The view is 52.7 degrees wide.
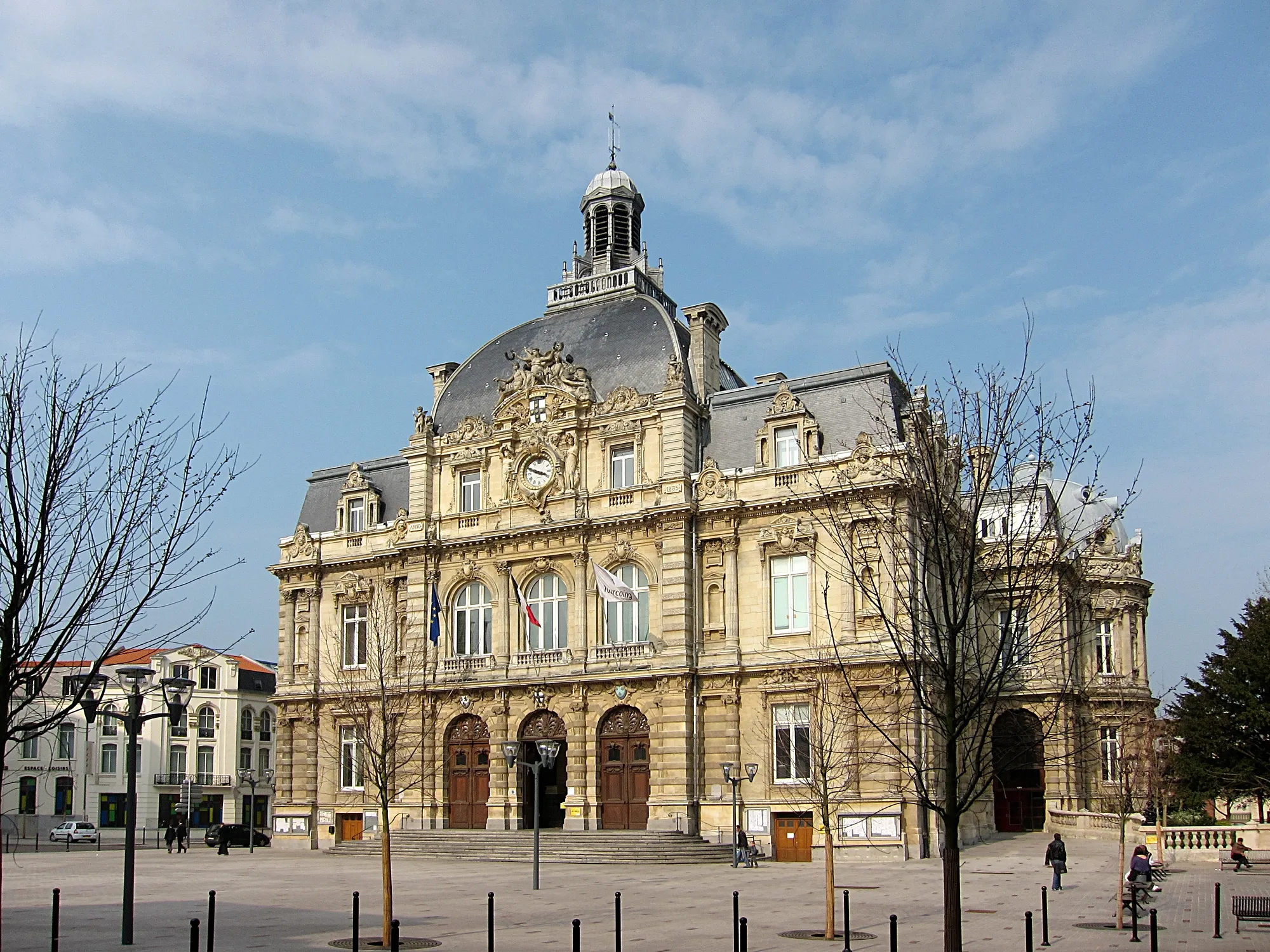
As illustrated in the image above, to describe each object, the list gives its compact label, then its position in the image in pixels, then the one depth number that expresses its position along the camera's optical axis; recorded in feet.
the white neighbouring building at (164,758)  259.60
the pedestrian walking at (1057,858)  105.81
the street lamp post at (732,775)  135.54
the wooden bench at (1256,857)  128.36
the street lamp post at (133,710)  67.82
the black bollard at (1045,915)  69.56
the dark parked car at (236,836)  196.99
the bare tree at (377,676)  162.61
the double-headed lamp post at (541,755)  118.52
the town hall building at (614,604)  146.72
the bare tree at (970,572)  52.75
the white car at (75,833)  229.86
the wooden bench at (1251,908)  74.79
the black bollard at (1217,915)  74.18
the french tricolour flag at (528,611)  156.76
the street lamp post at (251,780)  182.70
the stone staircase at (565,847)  138.72
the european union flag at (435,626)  162.71
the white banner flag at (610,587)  149.59
